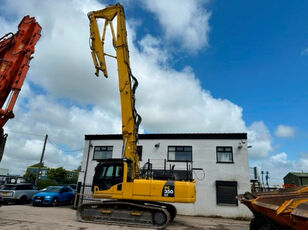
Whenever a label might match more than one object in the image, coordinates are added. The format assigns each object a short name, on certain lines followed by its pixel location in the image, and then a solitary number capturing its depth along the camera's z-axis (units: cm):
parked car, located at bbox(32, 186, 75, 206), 1528
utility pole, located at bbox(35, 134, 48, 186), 2400
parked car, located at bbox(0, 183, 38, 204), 1545
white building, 1460
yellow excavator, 923
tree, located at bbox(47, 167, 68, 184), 3853
